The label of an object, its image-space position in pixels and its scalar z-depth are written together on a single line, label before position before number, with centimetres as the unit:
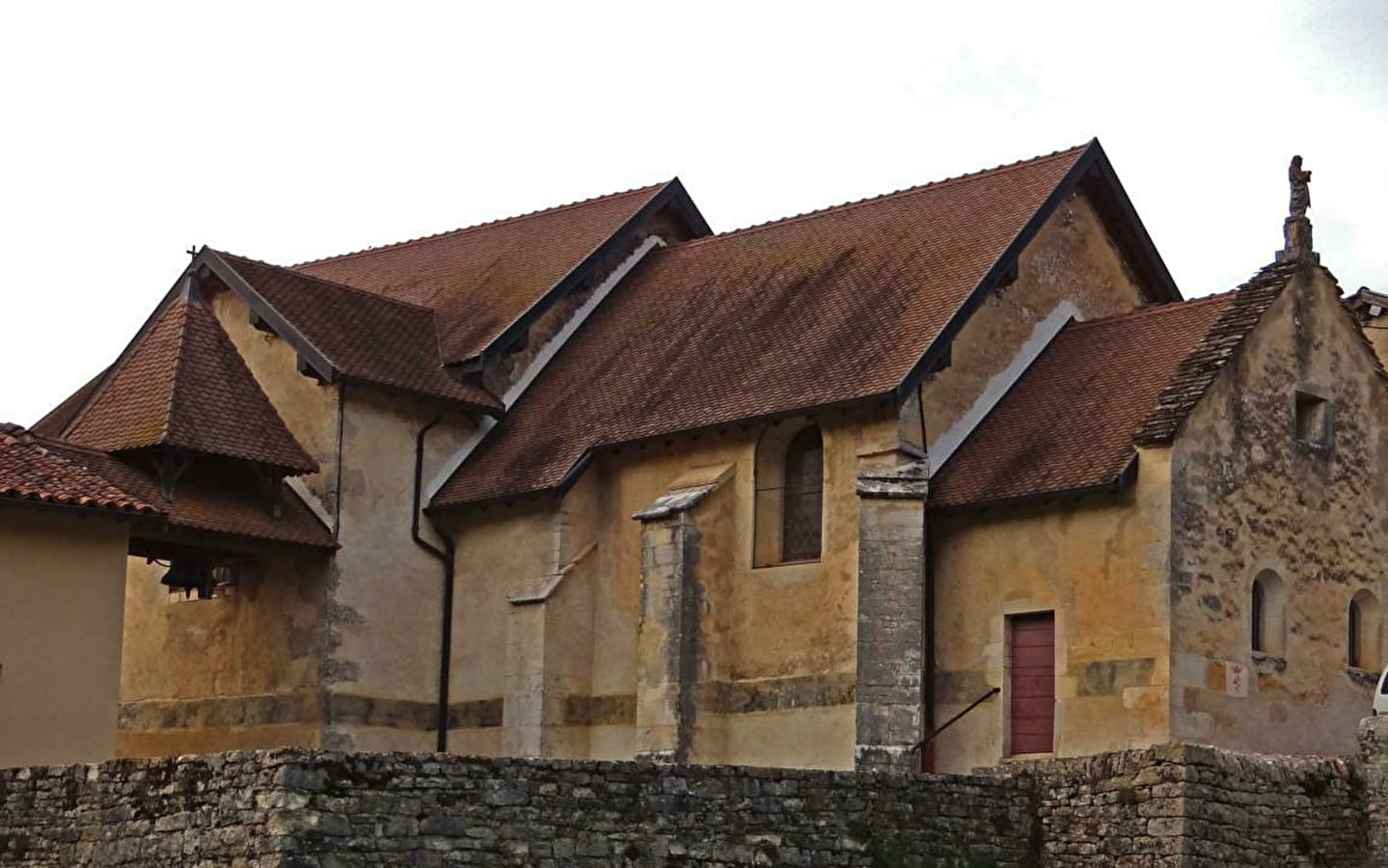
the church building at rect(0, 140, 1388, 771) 3297
